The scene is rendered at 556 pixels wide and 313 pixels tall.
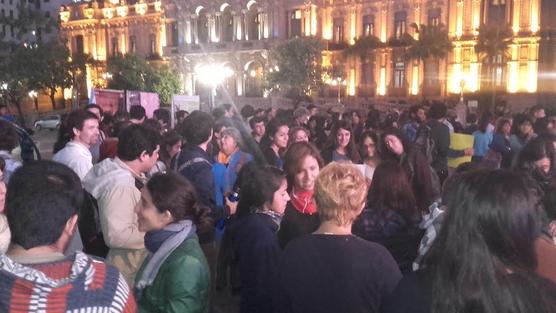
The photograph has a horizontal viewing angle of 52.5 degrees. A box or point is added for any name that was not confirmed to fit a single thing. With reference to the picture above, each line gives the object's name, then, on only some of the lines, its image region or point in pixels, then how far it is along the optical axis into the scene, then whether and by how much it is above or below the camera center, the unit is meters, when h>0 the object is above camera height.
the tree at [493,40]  33.59 +2.80
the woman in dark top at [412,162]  5.43 -0.73
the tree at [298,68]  37.25 +1.38
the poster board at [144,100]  13.30 -0.22
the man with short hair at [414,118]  9.52 -0.56
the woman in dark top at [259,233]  3.41 -0.89
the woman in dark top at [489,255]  1.86 -0.57
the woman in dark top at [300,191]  3.70 -0.79
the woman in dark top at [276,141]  6.80 -0.64
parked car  39.44 -2.26
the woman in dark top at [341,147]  7.18 -0.75
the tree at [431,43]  34.69 +2.75
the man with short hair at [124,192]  3.59 -0.67
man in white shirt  5.10 -0.47
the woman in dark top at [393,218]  3.88 -0.90
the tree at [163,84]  43.84 +0.50
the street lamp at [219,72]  42.09 +1.41
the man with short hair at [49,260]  1.82 -0.58
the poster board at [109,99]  13.74 -0.20
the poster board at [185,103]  12.69 -0.28
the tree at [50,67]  41.56 +1.86
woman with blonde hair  2.63 -0.83
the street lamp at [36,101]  54.06 -0.93
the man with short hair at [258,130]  8.81 -0.63
